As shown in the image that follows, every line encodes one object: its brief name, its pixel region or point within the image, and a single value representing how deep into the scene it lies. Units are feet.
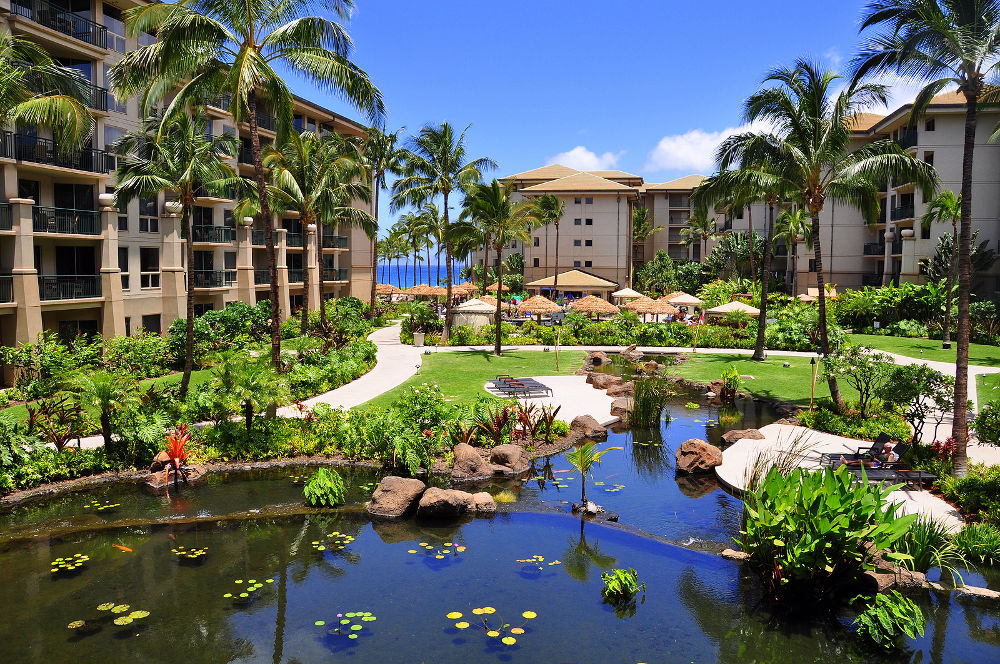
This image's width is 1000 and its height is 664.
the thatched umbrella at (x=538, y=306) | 117.60
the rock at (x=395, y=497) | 43.04
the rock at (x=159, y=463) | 48.98
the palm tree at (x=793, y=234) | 118.52
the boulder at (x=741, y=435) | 57.49
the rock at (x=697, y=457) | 50.57
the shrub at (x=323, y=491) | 44.20
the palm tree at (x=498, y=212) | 104.78
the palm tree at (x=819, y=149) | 66.18
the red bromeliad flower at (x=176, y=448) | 48.67
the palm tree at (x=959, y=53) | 43.29
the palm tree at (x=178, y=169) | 67.15
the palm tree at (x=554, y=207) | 188.59
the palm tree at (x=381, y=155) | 153.89
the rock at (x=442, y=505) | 42.55
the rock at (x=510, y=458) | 51.90
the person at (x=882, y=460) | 46.37
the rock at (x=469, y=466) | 50.24
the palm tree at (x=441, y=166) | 131.44
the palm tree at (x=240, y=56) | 59.41
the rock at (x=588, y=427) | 61.31
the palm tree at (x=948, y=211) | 113.09
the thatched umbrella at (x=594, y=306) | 120.06
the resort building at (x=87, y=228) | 83.76
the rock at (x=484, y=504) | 43.55
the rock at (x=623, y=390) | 76.37
